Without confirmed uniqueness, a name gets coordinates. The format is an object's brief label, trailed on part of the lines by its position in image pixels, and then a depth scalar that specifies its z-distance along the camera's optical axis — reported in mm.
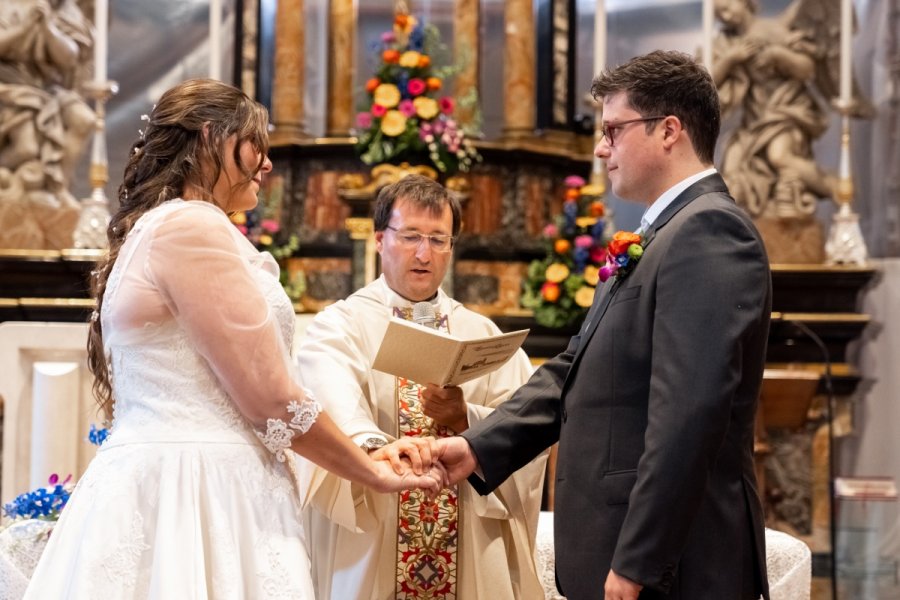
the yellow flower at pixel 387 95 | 6227
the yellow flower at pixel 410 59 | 6203
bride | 2633
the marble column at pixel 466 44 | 7270
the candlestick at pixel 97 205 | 6504
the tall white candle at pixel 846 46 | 6645
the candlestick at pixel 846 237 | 6926
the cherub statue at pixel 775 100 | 7312
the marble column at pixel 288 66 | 7324
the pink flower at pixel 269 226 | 6516
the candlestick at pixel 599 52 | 6531
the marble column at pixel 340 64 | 7367
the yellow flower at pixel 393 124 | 6208
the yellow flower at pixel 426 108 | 6210
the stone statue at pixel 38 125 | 6910
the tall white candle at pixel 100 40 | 6328
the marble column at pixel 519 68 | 7297
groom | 2613
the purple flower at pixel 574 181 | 6398
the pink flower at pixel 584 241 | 6254
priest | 3535
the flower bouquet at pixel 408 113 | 6223
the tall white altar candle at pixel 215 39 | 6453
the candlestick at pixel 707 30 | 6535
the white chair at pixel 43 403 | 5051
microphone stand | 6060
